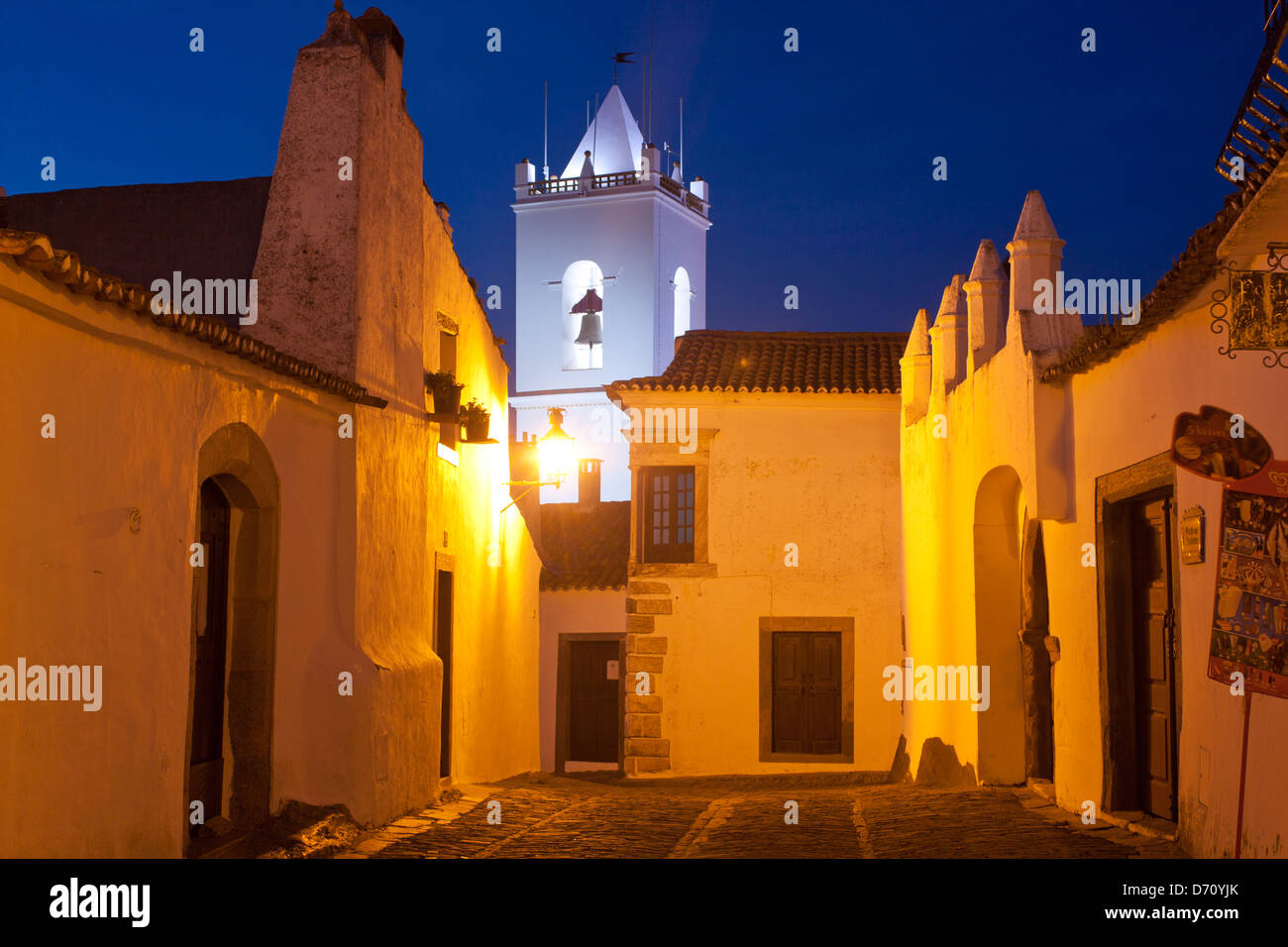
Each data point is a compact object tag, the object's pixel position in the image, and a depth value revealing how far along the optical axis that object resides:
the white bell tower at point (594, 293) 34.34
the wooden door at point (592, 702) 22.69
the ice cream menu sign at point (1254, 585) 6.70
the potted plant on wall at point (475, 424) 14.01
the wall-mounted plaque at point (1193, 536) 7.66
